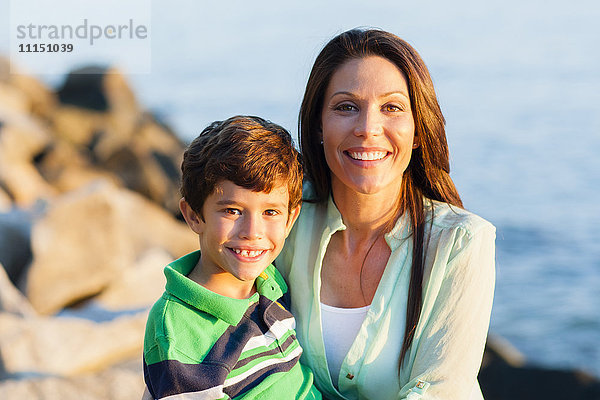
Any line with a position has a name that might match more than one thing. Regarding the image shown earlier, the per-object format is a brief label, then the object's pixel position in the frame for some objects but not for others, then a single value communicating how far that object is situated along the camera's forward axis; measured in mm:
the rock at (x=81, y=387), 3801
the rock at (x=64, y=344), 4443
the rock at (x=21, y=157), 7910
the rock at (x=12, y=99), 11537
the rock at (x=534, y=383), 5805
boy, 2355
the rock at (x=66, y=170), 9195
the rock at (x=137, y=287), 5766
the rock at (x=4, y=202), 6605
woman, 2689
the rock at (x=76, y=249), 5633
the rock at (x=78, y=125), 11490
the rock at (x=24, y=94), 12172
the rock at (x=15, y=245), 5797
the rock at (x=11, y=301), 4883
